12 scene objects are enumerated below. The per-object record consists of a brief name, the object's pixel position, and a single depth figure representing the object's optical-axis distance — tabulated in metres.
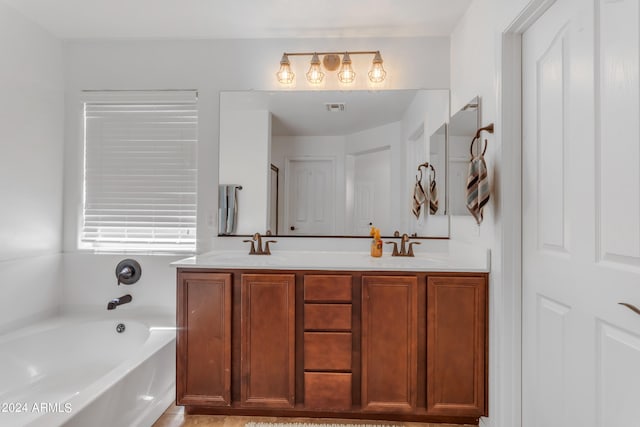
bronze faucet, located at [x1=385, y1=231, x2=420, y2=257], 2.29
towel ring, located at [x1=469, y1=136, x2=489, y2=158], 1.73
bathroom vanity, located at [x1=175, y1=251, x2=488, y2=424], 1.78
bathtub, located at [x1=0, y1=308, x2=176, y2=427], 1.43
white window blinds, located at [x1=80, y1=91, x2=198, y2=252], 2.47
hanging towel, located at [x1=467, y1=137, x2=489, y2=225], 1.66
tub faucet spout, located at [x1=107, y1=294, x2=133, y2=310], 2.24
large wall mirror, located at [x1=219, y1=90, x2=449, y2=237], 2.38
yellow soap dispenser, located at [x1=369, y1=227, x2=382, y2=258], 2.25
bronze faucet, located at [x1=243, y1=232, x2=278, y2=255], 2.36
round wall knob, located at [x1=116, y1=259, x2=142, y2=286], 2.40
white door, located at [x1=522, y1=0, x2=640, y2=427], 1.04
